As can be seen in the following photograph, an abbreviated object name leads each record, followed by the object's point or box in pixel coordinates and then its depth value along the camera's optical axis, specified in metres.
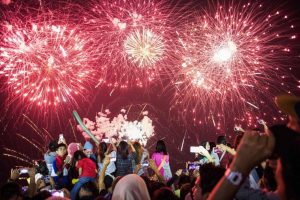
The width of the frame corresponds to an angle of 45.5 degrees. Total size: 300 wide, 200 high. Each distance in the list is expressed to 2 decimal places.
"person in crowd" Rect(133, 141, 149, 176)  7.76
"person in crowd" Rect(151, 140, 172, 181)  7.70
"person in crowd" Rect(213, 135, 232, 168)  6.41
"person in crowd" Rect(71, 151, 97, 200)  5.68
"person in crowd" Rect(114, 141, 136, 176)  7.11
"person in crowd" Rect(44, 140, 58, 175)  7.52
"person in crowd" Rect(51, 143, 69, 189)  6.80
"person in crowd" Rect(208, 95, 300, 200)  1.42
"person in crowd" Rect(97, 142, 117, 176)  7.39
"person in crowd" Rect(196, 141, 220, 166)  6.30
